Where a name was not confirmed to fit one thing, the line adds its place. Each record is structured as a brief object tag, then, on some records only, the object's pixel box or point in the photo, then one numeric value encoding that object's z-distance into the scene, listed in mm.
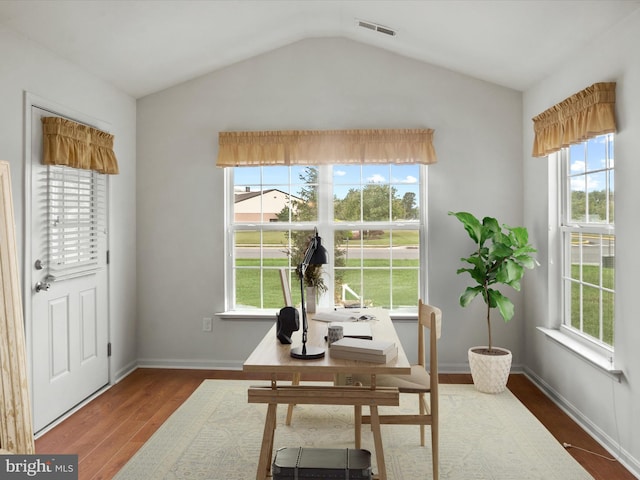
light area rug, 2932
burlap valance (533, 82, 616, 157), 3195
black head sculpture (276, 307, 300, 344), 2809
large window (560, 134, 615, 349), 3443
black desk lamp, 2531
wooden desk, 2418
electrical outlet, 4977
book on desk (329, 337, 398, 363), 2475
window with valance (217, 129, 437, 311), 4906
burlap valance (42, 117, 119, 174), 3520
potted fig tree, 4137
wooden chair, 2791
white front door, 3451
